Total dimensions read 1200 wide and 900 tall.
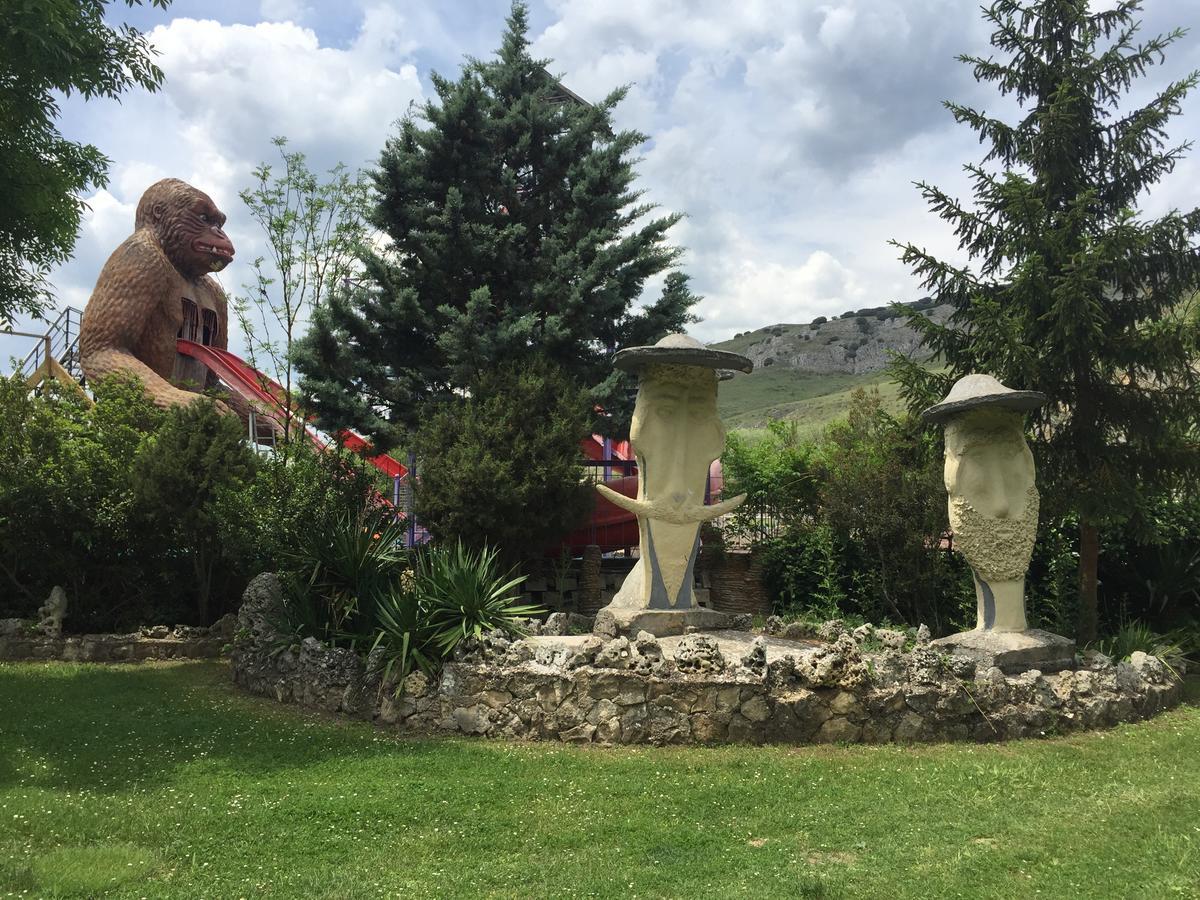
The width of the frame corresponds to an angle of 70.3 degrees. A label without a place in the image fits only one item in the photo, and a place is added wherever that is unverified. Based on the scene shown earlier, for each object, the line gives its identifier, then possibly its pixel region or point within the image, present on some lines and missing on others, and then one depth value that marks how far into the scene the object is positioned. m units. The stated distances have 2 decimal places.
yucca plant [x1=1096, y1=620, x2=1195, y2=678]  10.02
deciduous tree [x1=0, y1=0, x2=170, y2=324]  8.45
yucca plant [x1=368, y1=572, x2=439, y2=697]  8.21
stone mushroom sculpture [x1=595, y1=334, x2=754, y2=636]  9.81
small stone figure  11.80
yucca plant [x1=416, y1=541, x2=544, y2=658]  8.45
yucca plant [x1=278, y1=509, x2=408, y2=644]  9.48
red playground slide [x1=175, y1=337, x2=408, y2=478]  23.84
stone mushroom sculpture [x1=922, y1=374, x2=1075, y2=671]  9.34
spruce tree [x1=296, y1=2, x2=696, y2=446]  14.42
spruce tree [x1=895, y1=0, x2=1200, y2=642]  10.64
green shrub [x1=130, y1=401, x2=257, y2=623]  11.91
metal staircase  22.08
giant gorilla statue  21.97
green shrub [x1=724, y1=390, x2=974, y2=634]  12.70
